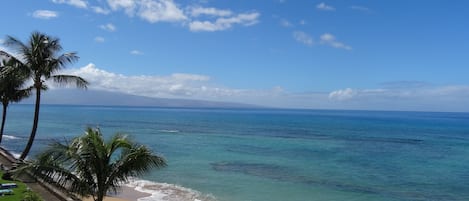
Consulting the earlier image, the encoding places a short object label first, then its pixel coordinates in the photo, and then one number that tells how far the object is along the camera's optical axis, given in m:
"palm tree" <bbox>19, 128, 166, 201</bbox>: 11.48
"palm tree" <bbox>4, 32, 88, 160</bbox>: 20.25
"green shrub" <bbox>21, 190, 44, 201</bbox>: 14.75
